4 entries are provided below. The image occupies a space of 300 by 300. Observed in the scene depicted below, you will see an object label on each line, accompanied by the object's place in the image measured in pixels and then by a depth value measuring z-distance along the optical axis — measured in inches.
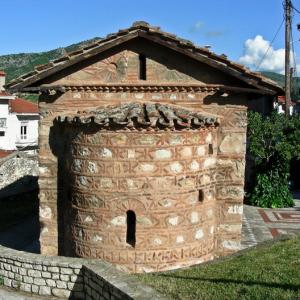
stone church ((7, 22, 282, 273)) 396.5
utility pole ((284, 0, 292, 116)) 955.3
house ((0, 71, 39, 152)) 1569.9
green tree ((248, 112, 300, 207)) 780.6
